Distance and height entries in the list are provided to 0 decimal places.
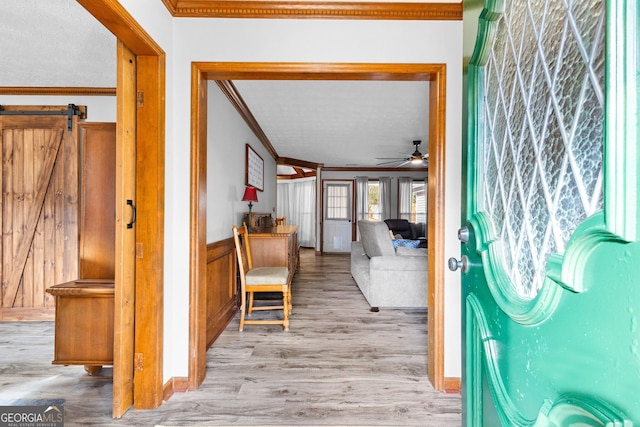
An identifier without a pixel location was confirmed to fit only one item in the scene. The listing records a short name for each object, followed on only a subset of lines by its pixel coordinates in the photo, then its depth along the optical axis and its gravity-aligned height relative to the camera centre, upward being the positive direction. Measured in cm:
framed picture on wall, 418 +64
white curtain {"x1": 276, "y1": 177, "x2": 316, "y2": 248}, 917 +22
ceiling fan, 530 +120
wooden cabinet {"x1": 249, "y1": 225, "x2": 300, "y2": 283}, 371 -47
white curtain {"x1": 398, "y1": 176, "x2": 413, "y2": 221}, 829 +43
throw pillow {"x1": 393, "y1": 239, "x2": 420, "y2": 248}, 443 -46
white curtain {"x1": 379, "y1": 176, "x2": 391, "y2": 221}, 829 +45
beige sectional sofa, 348 -78
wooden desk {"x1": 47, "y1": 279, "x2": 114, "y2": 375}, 182 -71
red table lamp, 373 +21
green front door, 46 -1
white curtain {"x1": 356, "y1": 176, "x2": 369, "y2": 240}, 829 +42
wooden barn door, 308 +3
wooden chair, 284 -68
